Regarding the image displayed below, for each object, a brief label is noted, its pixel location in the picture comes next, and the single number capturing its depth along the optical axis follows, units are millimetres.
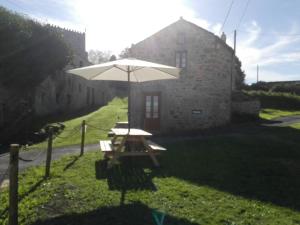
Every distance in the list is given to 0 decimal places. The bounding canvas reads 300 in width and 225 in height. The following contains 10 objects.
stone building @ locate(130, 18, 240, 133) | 13308
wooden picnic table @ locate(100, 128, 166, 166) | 6369
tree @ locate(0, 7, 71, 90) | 15476
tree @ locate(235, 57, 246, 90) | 33159
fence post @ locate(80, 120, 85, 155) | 7930
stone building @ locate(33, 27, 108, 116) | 19169
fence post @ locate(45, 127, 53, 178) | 5789
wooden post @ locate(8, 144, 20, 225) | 3508
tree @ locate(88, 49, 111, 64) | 51984
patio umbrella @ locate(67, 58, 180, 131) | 5641
